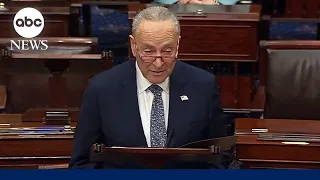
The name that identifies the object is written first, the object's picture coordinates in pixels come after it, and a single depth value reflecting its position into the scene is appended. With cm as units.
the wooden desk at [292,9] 1658
